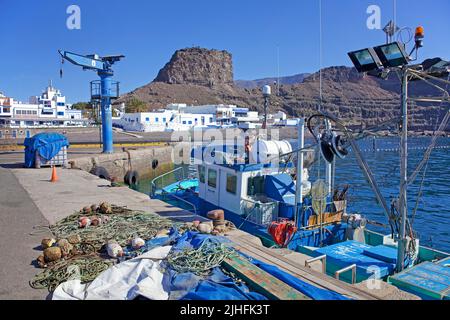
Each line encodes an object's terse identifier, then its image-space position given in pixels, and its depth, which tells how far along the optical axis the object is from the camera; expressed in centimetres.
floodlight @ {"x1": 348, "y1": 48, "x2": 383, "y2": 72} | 623
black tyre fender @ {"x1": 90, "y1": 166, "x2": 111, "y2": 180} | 1920
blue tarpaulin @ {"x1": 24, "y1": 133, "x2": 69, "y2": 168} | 1769
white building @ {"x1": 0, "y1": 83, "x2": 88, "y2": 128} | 7212
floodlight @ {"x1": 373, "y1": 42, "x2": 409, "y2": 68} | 603
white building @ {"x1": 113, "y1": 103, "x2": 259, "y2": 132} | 6806
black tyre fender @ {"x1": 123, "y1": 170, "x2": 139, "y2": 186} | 2133
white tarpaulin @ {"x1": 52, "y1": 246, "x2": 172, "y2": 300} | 395
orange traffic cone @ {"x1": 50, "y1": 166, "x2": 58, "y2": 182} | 1372
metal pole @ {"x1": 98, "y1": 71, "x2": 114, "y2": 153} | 2361
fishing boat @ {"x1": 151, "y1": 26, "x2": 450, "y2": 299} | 630
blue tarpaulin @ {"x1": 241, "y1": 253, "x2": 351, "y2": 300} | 398
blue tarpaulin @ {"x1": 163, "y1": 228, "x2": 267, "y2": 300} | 384
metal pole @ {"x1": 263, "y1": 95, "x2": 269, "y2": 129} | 1156
